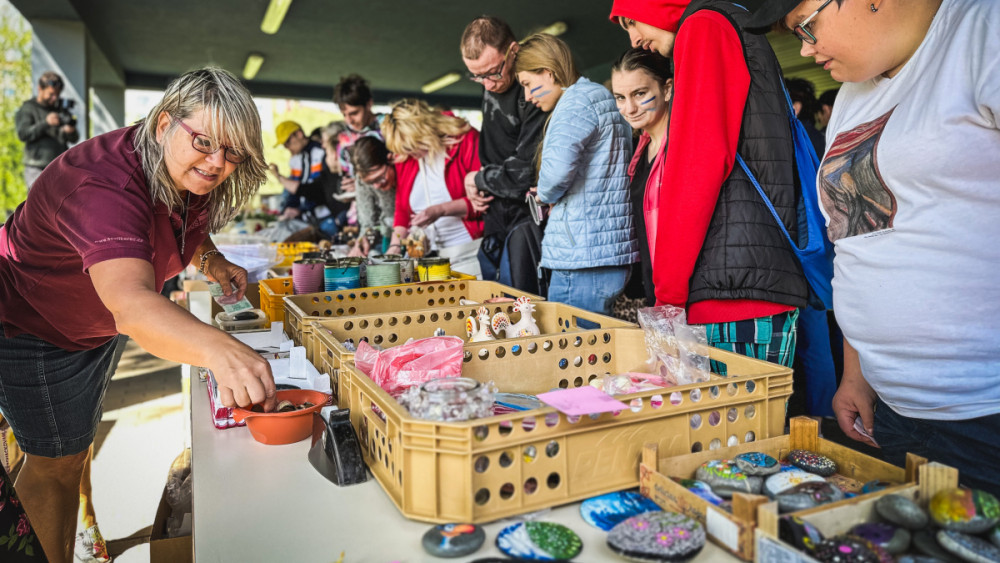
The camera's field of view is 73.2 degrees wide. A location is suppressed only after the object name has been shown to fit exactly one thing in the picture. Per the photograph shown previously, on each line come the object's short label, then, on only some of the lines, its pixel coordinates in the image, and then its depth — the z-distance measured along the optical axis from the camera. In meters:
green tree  8.15
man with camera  6.43
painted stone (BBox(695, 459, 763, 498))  0.92
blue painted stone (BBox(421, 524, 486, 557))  0.83
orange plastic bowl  1.20
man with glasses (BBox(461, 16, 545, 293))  2.81
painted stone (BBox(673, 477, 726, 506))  0.90
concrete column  7.55
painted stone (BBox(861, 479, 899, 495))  0.90
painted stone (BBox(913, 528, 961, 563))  0.73
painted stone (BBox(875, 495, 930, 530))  0.77
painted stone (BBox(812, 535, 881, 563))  0.72
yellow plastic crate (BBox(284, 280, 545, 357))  1.99
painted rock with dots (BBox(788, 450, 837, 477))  0.99
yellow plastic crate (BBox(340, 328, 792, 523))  0.88
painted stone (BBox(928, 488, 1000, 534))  0.74
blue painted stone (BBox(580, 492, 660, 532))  0.90
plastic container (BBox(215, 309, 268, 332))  2.16
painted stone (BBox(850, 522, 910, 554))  0.75
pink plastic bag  1.27
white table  0.86
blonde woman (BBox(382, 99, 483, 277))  3.31
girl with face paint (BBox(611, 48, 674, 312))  2.02
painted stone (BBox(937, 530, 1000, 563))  0.71
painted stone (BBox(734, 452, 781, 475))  0.96
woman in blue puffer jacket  2.23
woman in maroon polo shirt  1.14
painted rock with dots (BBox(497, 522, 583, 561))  0.81
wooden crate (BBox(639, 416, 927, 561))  0.79
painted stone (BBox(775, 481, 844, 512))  0.85
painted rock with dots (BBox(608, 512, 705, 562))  0.79
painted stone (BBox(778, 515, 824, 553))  0.74
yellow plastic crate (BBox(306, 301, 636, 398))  1.48
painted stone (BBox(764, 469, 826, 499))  0.91
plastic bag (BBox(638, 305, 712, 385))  1.25
